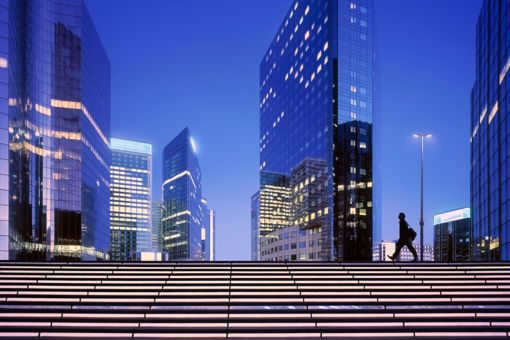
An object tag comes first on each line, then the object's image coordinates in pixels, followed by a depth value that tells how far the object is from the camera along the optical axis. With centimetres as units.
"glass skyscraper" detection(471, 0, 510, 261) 3559
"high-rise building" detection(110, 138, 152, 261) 18988
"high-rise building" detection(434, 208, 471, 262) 12162
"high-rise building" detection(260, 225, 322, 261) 11494
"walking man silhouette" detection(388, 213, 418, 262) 1663
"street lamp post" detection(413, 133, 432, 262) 2660
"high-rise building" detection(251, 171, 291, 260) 14062
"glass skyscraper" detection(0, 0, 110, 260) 4784
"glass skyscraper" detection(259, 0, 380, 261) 11262
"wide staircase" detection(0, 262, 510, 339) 905
